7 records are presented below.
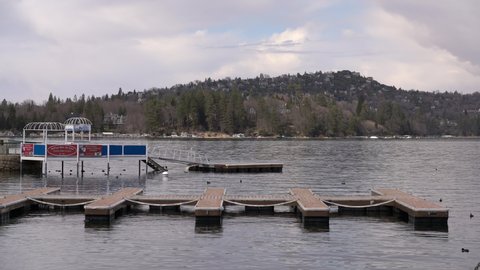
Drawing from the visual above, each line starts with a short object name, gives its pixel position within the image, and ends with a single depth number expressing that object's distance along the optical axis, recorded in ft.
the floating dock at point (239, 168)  250.98
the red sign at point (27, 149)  212.72
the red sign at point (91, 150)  212.43
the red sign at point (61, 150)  208.23
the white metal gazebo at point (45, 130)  217.54
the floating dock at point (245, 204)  110.93
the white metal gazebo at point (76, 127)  223.92
